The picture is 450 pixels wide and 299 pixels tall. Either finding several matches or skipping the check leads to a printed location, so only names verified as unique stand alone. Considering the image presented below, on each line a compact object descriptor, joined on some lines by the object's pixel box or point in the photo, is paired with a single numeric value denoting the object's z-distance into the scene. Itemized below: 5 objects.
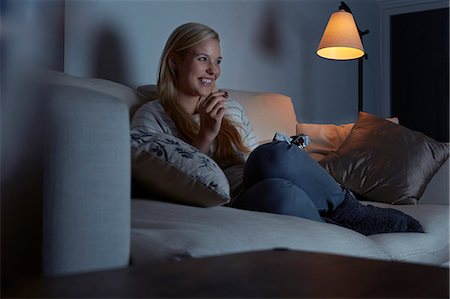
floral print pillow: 1.40
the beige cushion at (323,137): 2.70
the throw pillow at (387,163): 2.33
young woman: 1.57
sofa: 0.88
